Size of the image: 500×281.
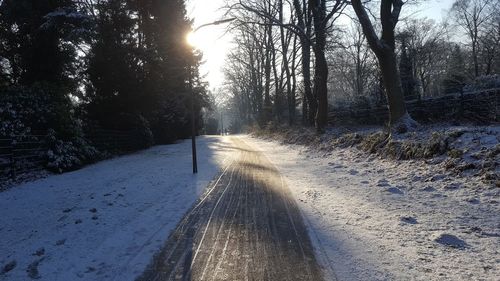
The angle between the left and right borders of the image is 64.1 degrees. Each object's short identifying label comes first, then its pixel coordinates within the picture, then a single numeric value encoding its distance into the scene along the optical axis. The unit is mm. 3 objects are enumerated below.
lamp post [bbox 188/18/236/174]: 13063
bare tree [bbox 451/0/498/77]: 50019
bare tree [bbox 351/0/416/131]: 13391
